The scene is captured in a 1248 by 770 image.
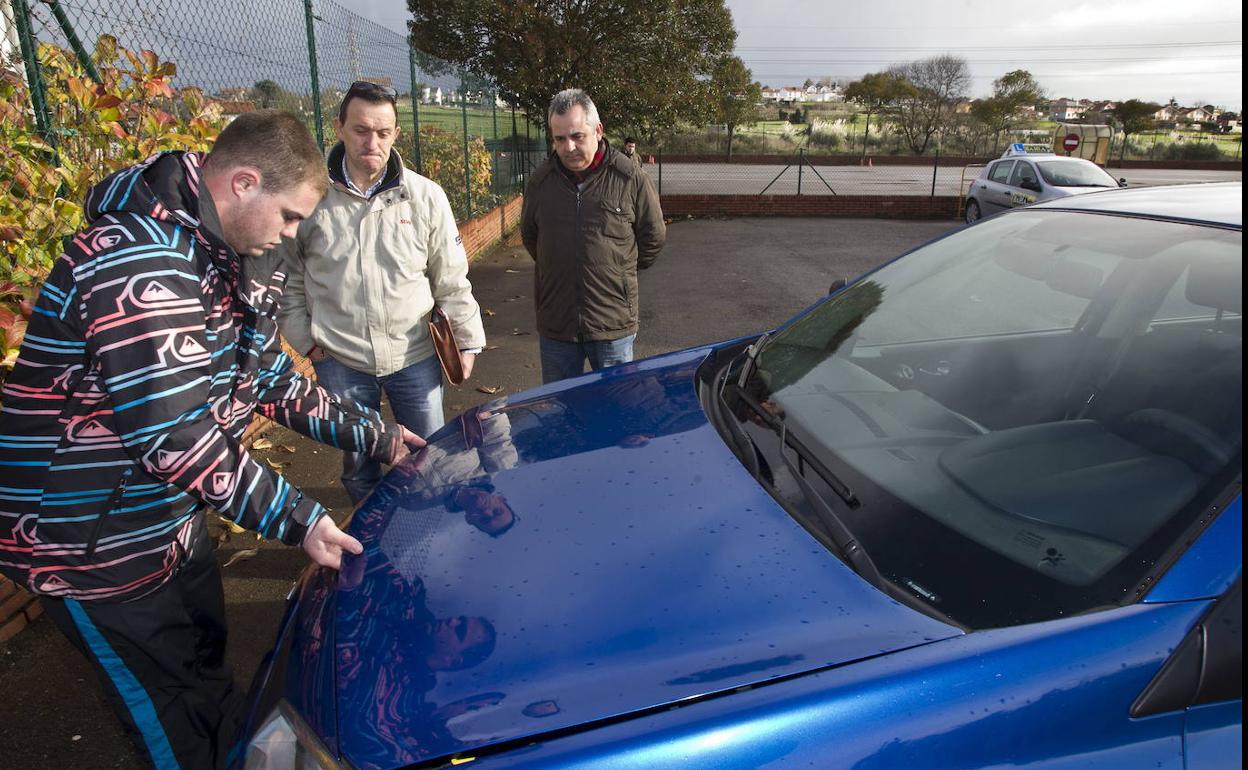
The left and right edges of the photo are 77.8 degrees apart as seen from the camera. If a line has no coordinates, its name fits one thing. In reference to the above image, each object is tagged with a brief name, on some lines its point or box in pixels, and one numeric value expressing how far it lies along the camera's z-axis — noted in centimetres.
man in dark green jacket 335
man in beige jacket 271
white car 1258
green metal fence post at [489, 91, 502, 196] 1188
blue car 112
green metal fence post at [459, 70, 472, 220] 980
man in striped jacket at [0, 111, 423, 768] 148
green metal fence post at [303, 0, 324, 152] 532
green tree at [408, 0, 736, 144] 1363
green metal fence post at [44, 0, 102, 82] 313
